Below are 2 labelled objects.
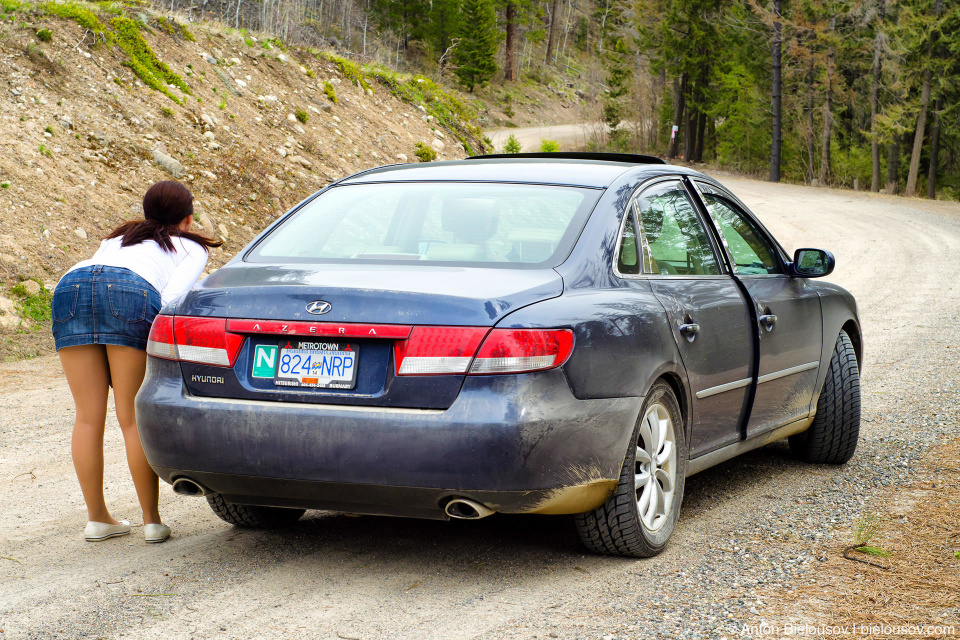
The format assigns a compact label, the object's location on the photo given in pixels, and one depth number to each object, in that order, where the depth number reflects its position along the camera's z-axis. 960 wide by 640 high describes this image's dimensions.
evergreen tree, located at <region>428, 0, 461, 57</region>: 62.41
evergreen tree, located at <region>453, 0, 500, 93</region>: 61.28
